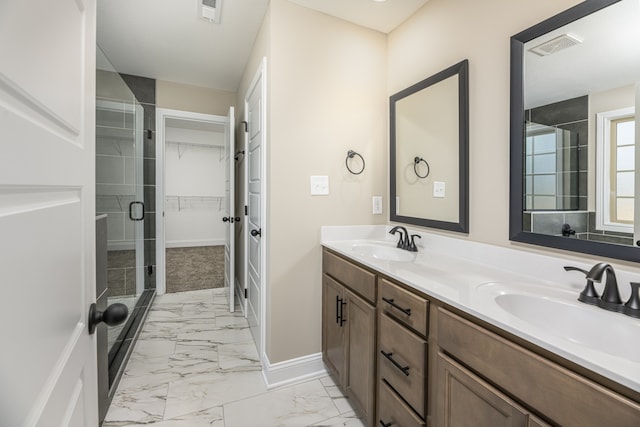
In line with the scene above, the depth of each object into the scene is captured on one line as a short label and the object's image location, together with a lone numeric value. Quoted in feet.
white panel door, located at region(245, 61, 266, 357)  6.86
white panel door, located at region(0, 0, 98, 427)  1.15
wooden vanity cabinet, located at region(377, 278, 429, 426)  3.69
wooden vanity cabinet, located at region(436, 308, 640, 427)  2.05
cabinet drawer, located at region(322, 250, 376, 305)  4.82
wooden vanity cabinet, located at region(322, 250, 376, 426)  4.81
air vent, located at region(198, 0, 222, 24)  6.57
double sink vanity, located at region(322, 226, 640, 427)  2.17
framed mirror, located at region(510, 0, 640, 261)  3.42
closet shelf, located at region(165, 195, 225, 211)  19.19
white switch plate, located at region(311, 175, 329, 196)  6.59
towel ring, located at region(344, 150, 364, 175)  6.89
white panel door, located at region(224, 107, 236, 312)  9.55
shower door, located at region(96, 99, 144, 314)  6.73
